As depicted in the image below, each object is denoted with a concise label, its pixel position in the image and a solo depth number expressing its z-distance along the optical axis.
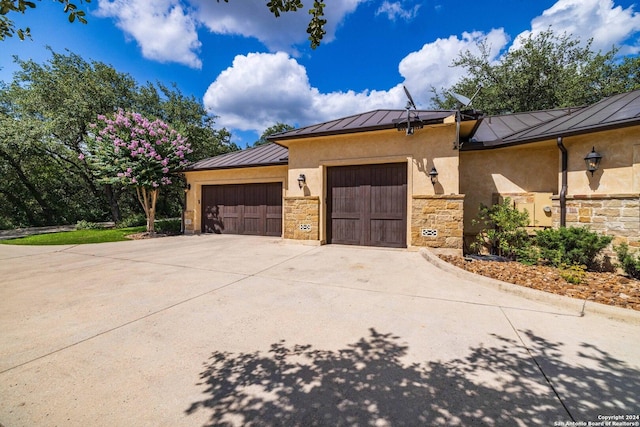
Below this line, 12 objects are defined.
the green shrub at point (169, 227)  12.89
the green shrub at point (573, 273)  4.44
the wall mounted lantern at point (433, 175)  7.27
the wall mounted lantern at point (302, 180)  8.79
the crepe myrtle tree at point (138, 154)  10.95
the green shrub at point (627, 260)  5.18
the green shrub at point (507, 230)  6.76
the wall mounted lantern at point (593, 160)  5.96
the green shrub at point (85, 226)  15.02
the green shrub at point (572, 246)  5.46
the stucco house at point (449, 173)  5.90
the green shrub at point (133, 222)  15.77
